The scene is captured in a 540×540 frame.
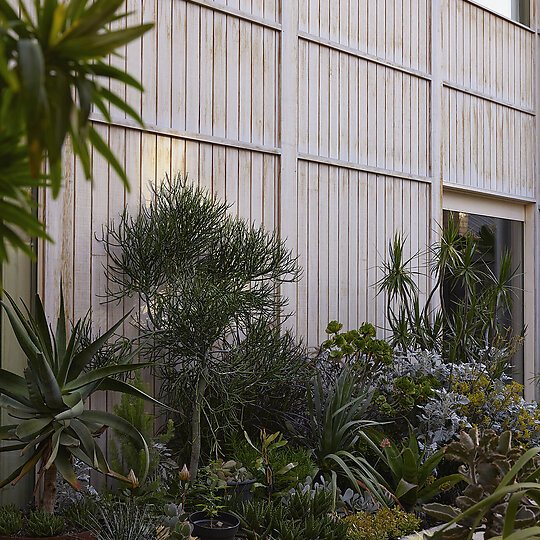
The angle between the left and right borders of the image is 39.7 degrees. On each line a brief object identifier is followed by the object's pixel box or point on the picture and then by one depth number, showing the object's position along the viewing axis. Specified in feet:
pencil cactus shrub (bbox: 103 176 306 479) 12.93
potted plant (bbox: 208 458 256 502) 12.26
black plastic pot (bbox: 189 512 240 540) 10.93
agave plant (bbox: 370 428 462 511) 13.83
